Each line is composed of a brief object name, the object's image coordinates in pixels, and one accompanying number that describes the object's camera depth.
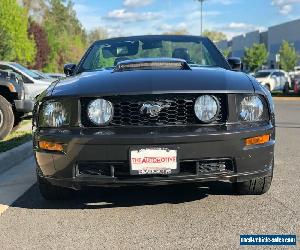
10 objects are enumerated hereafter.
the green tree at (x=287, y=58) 32.05
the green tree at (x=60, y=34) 35.99
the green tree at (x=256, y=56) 35.66
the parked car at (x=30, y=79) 8.24
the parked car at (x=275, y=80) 16.92
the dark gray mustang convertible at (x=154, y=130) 2.22
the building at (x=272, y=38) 38.80
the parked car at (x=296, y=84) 14.66
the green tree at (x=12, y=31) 19.78
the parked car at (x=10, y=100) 4.88
